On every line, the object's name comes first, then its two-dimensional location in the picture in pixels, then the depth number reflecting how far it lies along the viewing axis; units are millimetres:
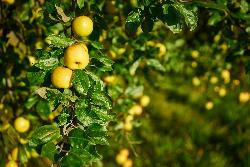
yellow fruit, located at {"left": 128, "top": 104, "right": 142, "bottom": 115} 2287
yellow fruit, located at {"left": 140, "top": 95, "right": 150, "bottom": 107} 2604
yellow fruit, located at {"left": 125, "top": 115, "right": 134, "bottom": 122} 2246
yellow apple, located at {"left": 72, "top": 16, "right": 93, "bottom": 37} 1257
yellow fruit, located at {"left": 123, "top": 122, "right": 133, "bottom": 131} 2260
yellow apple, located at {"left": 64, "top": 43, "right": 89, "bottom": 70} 1156
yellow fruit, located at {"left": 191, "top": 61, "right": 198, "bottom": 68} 2758
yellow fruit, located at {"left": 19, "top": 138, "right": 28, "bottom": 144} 2082
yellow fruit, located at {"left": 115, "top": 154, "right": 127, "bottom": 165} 2944
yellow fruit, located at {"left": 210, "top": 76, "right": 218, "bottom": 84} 3063
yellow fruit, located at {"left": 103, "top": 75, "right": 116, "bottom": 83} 2007
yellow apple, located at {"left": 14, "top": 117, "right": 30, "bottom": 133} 1986
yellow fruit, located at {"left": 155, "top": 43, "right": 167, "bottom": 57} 2299
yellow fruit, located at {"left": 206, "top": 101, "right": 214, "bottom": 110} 3535
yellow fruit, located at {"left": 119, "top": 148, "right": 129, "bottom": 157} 2964
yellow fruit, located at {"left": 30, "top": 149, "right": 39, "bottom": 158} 2100
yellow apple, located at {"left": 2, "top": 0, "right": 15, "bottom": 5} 1865
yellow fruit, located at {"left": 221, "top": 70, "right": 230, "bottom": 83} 2908
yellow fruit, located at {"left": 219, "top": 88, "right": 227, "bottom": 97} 3240
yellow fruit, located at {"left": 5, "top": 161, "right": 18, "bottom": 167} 1870
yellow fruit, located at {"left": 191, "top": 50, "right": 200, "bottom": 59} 2692
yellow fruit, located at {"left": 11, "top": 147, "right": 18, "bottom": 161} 1927
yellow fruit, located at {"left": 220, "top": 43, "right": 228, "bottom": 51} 2512
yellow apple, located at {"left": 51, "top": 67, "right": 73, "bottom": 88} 1170
